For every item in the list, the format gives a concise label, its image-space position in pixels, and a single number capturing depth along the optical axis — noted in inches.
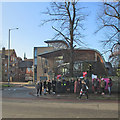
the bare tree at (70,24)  775.1
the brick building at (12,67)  2578.2
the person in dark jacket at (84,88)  532.1
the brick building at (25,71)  2776.6
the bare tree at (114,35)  687.6
